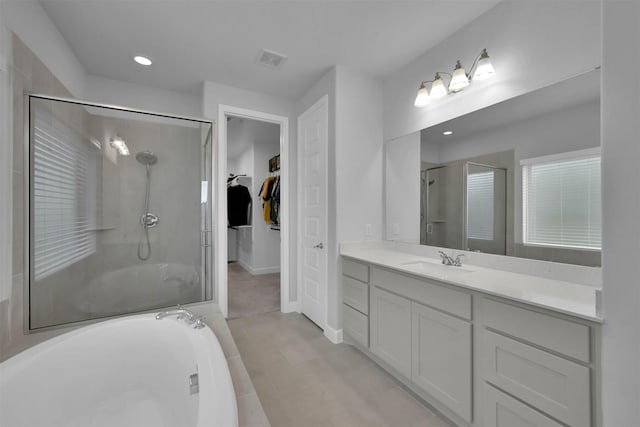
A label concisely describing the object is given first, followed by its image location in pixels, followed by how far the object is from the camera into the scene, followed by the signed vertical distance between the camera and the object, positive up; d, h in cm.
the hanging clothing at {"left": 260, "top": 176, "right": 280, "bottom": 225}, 412 +25
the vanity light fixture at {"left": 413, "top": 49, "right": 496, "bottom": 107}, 164 +95
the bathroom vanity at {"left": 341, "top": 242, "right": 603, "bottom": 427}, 96 -61
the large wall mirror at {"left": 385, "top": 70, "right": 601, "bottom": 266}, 132 +24
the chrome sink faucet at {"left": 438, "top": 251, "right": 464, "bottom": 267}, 182 -33
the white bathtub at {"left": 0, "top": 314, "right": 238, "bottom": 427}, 108 -80
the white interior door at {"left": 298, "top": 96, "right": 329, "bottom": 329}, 252 +4
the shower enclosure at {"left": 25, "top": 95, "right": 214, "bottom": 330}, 165 +2
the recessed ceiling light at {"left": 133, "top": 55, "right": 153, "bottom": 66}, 224 +137
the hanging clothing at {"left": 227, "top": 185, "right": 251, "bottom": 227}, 485 +19
